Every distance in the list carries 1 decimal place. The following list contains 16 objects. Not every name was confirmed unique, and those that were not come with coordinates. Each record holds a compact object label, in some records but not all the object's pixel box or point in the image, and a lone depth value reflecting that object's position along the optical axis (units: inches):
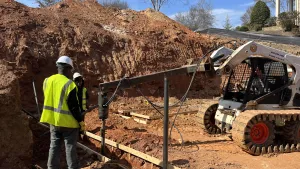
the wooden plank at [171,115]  397.5
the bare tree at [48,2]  1212.3
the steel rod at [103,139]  265.9
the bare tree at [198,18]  2085.4
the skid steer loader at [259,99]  275.0
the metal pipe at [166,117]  205.3
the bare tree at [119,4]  1770.4
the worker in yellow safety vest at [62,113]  198.5
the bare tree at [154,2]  1547.7
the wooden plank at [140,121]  391.3
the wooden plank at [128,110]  425.4
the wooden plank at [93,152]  258.8
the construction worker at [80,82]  281.3
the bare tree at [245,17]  2189.3
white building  1849.5
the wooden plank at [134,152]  230.1
